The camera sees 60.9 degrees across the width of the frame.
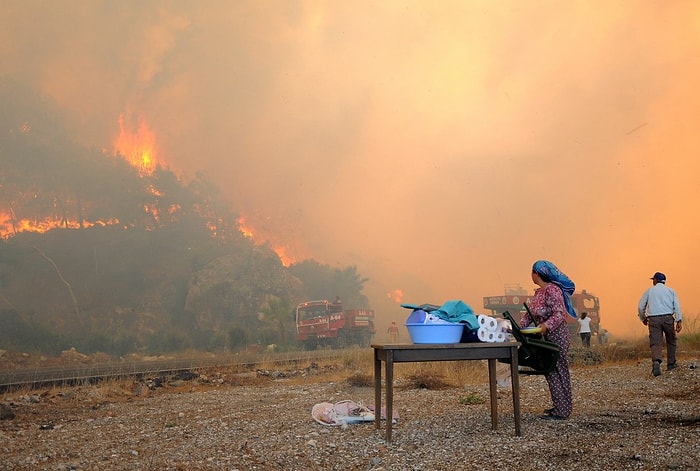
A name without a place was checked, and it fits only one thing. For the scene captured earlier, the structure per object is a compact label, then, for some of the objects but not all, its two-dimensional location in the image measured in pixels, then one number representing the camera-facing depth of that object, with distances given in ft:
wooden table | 20.86
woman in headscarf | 23.48
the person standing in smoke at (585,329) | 69.56
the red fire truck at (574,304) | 96.68
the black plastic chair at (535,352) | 22.43
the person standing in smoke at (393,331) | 106.51
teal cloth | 21.90
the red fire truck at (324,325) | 103.09
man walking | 37.40
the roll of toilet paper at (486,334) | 22.03
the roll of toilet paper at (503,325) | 22.62
